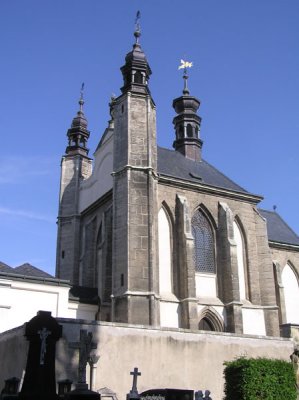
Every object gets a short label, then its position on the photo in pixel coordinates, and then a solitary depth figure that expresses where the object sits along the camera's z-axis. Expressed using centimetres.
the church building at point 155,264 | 1753
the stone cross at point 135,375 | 1346
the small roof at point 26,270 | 2395
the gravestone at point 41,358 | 1131
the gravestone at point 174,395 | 1256
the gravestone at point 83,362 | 1075
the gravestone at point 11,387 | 1256
